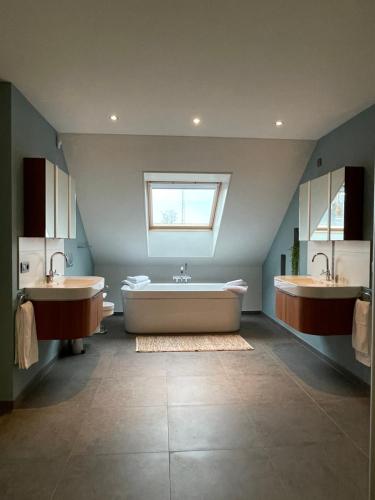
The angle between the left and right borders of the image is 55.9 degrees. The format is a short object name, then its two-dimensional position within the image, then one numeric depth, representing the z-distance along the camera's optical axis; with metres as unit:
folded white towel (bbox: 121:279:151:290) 5.37
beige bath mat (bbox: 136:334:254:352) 4.52
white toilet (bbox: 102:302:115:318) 4.50
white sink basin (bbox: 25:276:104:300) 3.15
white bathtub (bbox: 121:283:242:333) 5.20
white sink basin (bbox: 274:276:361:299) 3.35
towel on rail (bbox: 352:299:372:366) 3.11
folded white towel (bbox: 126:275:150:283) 5.51
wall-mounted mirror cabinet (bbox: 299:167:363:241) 3.40
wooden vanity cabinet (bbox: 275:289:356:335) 3.34
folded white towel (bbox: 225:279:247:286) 5.49
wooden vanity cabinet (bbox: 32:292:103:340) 3.14
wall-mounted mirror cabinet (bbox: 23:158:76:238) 3.12
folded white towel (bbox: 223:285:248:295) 5.32
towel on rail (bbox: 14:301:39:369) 2.92
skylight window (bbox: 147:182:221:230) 5.74
